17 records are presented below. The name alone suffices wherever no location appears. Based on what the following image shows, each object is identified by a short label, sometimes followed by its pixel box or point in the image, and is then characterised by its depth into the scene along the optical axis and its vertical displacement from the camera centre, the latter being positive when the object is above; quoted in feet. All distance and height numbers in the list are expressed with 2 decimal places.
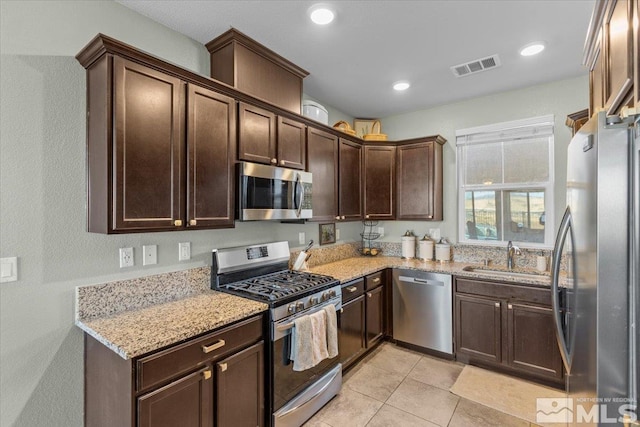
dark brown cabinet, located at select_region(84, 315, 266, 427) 4.50 -2.90
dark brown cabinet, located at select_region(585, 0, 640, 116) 3.61 +2.29
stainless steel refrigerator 3.05 -0.64
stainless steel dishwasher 10.08 -3.43
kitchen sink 9.12 -2.05
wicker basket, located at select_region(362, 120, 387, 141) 12.30 +3.18
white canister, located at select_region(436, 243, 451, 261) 11.60 -1.57
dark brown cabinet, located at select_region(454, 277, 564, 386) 8.51 -3.59
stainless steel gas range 6.48 -2.18
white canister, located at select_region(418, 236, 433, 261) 11.93 -1.54
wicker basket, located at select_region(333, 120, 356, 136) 11.38 +3.28
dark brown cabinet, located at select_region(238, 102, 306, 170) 7.23 +1.97
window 10.32 +1.06
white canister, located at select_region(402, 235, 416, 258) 12.35 -1.43
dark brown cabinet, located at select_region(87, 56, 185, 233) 5.13 +1.19
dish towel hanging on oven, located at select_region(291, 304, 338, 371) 6.68 -3.03
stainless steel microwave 7.06 +0.50
